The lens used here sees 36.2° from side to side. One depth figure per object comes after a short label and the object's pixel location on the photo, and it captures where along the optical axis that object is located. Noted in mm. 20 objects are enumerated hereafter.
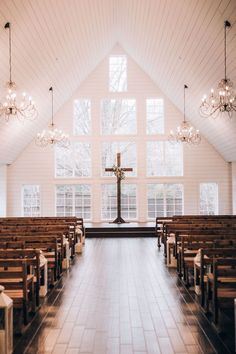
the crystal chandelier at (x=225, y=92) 7039
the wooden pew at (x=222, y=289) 3984
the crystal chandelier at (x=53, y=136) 11454
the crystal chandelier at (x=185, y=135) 11252
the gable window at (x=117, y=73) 15648
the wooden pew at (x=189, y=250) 5496
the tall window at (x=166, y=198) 15500
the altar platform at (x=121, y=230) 12448
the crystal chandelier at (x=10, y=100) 6949
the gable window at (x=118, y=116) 15656
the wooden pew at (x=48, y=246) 5922
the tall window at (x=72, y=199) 15539
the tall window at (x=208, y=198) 15477
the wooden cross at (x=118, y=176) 14133
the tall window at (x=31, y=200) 15500
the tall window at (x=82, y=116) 15602
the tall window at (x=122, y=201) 15430
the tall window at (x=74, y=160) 15539
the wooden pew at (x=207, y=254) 4590
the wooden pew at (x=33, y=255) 4746
